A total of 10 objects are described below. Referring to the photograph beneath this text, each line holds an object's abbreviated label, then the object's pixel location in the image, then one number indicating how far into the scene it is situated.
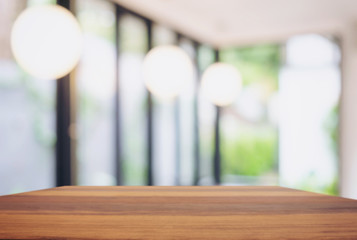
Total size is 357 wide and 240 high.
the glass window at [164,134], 4.97
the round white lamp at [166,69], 3.19
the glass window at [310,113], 5.87
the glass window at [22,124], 2.78
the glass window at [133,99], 4.30
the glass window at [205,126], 6.48
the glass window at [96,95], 3.62
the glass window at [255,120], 6.43
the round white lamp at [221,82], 4.97
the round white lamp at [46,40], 1.89
